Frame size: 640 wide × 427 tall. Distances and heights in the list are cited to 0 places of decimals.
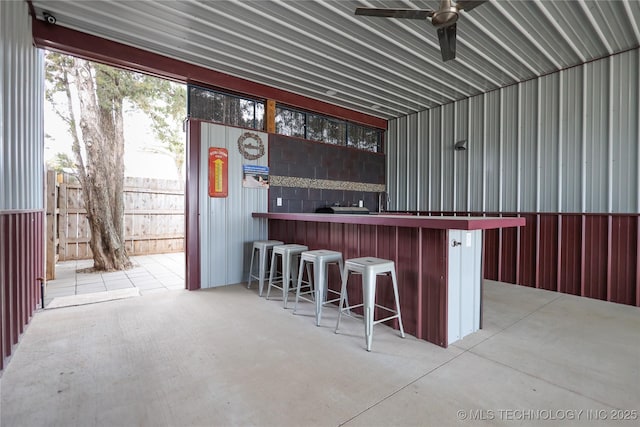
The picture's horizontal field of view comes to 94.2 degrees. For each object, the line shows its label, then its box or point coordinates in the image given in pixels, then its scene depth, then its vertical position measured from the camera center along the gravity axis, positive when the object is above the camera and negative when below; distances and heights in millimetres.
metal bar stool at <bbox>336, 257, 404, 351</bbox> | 2594 -639
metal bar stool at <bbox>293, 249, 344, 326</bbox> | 3201 -625
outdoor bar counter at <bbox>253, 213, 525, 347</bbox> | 2672 -564
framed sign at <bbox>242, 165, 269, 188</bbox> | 5012 +573
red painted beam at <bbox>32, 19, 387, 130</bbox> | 3521 +2046
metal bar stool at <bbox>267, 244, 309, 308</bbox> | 3809 -610
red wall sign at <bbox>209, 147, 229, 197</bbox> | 4668 +597
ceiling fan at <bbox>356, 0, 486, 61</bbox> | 2445 +1675
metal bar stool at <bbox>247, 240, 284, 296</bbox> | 4219 -651
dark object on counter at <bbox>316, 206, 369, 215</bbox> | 5545 -11
